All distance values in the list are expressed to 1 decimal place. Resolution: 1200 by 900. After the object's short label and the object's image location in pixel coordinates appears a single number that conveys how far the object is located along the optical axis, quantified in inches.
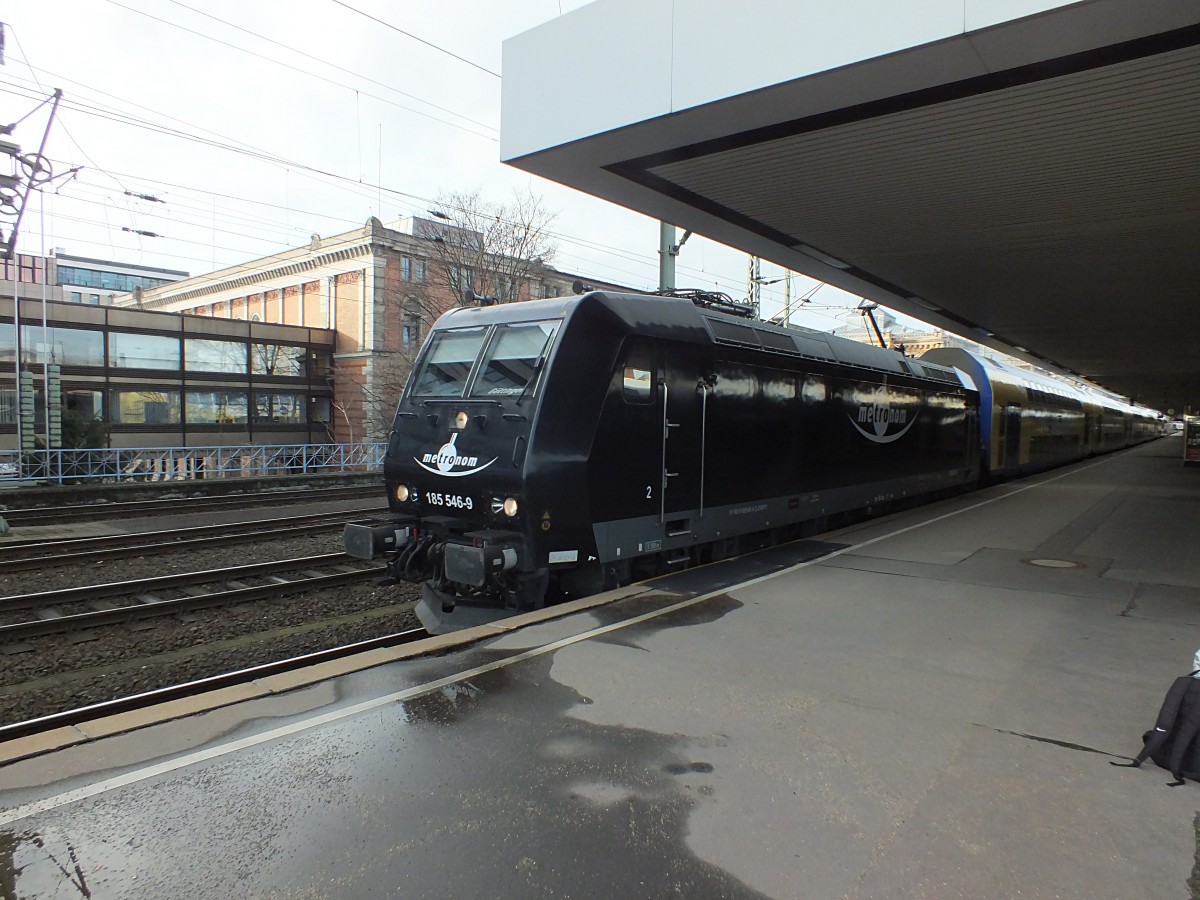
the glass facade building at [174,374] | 1179.3
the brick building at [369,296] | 1376.7
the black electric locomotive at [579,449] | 254.7
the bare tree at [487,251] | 1178.0
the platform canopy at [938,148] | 255.1
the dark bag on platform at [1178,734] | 146.9
